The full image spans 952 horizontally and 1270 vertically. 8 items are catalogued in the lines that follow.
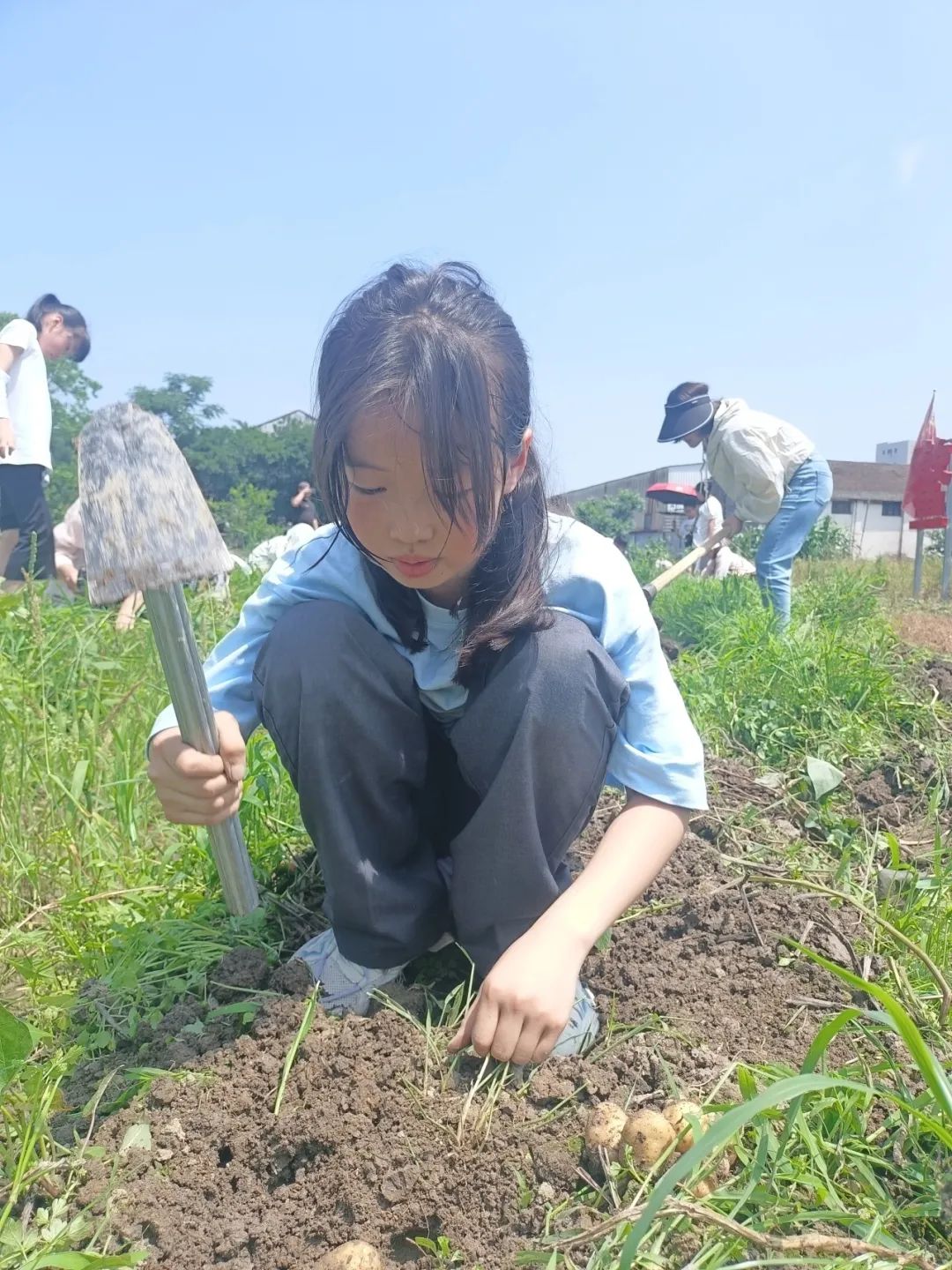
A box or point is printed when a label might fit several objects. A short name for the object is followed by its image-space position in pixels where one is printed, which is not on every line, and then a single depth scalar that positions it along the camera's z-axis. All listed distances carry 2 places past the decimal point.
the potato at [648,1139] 1.01
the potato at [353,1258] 0.93
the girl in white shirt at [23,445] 3.62
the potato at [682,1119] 1.04
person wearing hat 4.82
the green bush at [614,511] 39.62
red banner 8.27
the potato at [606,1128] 1.05
